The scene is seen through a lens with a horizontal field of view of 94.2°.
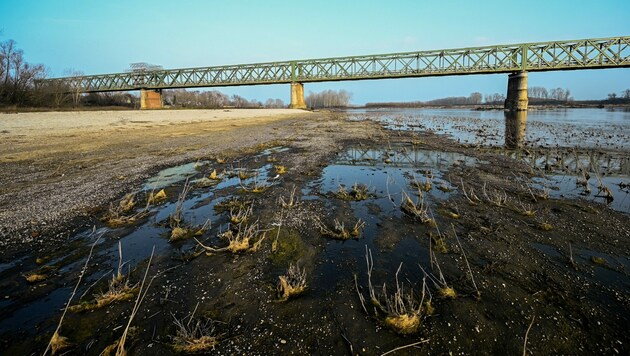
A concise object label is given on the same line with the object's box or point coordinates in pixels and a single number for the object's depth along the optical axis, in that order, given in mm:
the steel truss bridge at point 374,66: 54500
